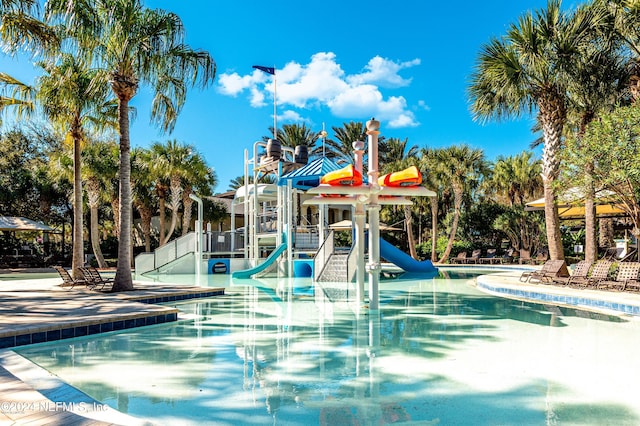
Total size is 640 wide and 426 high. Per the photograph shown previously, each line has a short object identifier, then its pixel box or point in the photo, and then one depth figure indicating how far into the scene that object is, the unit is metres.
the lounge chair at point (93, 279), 12.20
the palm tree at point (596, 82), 13.03
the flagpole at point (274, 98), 22.91
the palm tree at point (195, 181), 26.27
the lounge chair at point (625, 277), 10.79
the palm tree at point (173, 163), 25.38
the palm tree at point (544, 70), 12.92
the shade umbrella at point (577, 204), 12.88
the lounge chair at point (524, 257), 26.03
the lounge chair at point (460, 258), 27.84
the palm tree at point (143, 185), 25.69
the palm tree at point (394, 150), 36.91
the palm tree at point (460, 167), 27.66
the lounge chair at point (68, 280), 12.66
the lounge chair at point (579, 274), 12.13
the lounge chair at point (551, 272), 13.20
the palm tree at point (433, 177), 28.22
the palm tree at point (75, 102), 13.16
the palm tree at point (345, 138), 36.81
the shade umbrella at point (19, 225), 23.47
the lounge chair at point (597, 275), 11.54
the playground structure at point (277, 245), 17.28
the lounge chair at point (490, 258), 27.42
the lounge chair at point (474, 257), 27.47
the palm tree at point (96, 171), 23.31
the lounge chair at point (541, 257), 25.02
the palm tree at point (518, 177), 32.47
